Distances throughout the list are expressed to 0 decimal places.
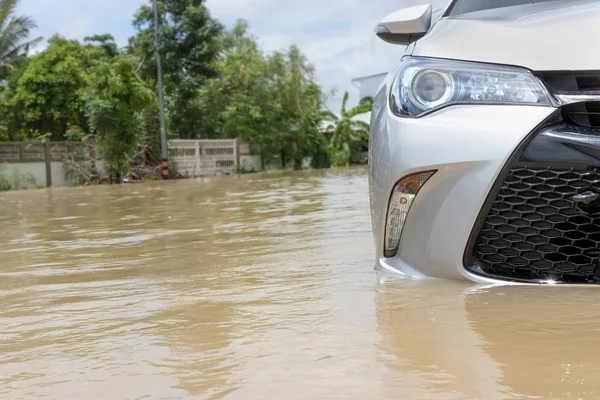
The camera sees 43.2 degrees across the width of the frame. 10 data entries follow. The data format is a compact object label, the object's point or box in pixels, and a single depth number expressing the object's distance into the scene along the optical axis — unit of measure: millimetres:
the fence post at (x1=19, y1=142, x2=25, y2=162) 24125
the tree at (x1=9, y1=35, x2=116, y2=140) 33188
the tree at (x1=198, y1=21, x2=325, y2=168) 34156
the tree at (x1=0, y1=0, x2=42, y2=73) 28812
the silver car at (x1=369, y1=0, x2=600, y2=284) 2400
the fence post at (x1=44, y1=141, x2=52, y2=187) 24500
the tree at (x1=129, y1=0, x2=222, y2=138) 31141
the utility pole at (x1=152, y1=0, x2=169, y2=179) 26545
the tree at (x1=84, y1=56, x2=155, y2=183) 23203
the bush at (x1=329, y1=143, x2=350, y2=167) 37094
